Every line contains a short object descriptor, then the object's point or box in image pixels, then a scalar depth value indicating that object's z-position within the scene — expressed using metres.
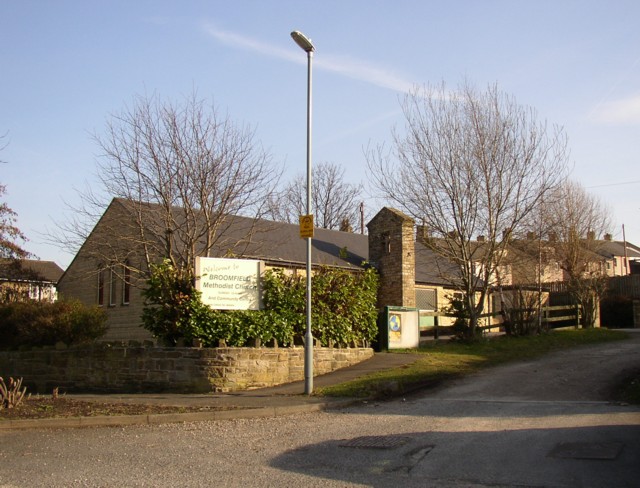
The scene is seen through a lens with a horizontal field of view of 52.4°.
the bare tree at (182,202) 21.06
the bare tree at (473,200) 21.42
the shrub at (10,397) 12.10
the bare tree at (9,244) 26.94
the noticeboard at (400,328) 20.23
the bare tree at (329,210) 54.91
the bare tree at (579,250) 29.28
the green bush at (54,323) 20.75
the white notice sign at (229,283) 16.08
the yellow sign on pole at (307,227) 14.08
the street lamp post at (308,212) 13.86
